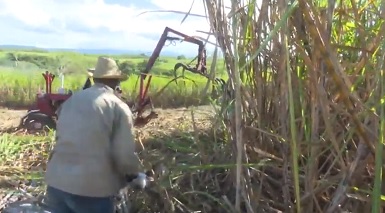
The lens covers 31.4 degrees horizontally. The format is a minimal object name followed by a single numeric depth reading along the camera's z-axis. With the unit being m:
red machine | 10.55
